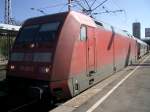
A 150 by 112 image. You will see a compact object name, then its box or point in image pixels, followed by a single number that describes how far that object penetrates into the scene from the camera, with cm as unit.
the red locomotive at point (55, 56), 425
